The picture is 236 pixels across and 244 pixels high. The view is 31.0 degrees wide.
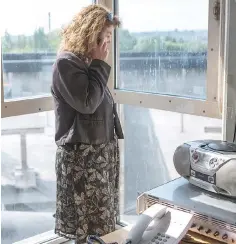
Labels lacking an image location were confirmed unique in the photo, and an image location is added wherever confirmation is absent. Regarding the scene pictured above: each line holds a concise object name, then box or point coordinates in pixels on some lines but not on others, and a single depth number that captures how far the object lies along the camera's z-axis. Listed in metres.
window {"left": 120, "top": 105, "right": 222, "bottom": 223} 2.38
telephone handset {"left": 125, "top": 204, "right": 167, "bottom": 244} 1.20
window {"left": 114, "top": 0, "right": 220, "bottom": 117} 2.02
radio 1.37
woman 1.90
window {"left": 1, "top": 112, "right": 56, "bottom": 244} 2.28
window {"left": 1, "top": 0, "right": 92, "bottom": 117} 2.09
